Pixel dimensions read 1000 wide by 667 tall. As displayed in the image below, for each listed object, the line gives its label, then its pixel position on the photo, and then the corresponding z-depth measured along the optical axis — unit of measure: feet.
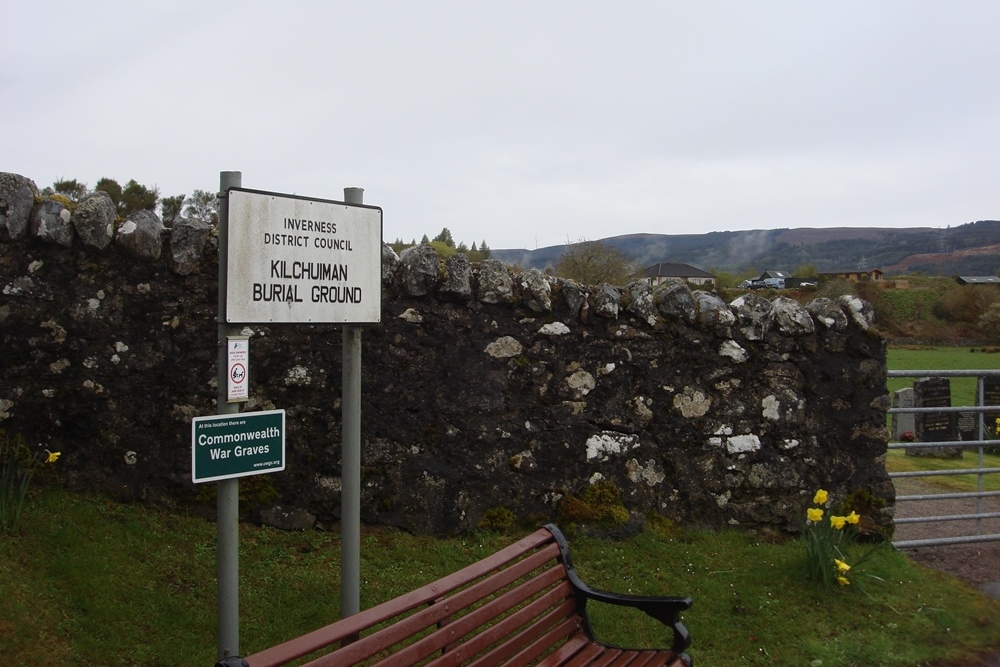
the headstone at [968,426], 43.88
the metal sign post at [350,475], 11.73
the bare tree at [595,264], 71.10
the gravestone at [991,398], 43.09
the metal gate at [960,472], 18.53
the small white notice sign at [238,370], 9.87
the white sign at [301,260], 9.97
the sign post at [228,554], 10.04
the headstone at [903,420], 43.45
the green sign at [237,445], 9.51
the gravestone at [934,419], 40.29
